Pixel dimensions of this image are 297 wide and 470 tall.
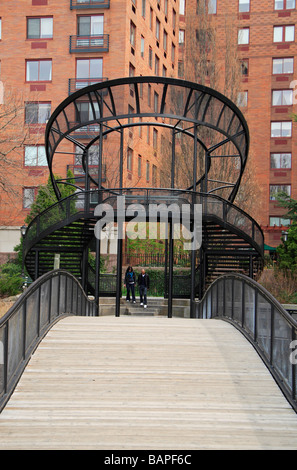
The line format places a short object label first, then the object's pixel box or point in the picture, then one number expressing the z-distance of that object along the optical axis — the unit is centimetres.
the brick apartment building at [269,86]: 5422
